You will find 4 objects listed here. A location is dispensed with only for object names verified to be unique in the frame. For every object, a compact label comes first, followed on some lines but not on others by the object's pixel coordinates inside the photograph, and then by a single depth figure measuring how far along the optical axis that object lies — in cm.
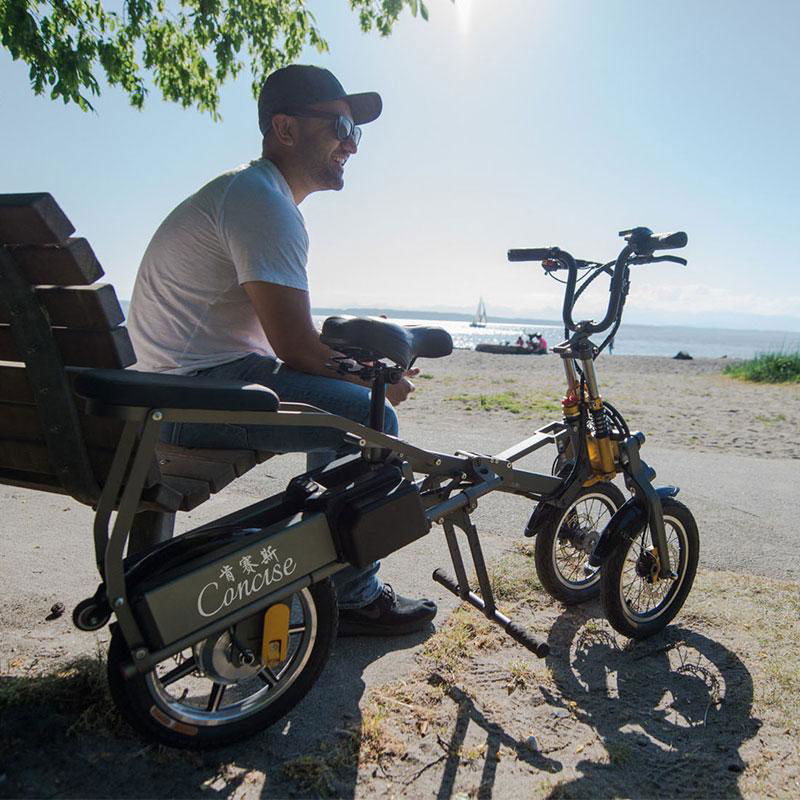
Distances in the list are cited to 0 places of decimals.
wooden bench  198
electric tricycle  199
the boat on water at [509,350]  3319
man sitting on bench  257
